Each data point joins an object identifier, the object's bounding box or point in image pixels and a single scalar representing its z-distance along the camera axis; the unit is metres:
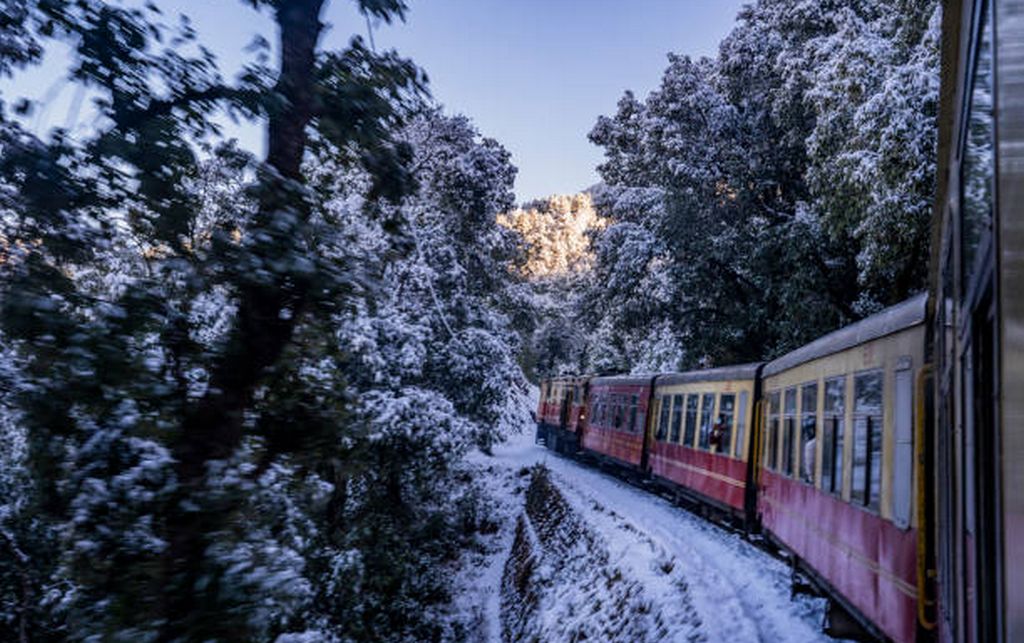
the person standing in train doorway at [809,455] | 8.19
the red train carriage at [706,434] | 12.72
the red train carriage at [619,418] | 19.28
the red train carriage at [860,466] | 5.32
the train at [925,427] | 1.30
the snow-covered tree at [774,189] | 12.48
